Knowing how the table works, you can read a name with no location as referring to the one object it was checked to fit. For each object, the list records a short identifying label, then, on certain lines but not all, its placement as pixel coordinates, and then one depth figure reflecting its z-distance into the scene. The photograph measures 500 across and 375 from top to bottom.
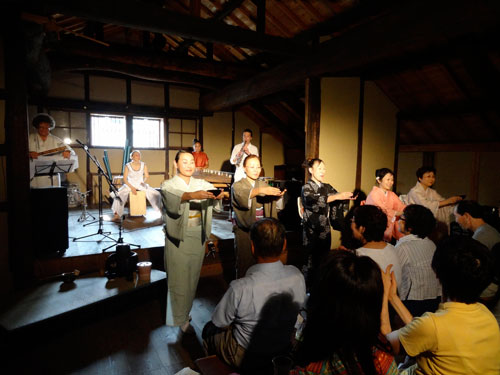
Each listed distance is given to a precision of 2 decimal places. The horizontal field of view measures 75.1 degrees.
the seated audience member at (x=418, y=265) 2.70
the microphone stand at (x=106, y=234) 5.38
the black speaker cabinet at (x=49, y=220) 4.43
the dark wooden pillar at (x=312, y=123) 5.89
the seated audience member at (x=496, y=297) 2.34
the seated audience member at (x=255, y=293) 1.90
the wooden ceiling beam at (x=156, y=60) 7.31
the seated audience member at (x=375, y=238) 2.55
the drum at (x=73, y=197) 7.91
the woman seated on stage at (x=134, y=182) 7.26
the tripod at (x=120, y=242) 5.19
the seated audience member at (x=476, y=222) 3.01
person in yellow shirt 1.47
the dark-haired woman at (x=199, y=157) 9.51
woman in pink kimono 4.64
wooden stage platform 5.20
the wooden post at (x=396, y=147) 7.01
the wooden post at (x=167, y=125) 10.84
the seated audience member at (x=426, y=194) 4.88
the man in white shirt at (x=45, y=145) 5.48
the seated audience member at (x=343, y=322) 1.17
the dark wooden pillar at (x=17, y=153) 4.02
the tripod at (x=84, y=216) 7.27
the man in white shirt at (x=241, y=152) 8.09
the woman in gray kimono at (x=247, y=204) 3.74
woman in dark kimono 4.38
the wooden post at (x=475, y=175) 6.90
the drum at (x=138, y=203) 7.47
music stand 5.11
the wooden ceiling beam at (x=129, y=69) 7.75
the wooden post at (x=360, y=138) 6.44
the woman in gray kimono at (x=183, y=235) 3.42
